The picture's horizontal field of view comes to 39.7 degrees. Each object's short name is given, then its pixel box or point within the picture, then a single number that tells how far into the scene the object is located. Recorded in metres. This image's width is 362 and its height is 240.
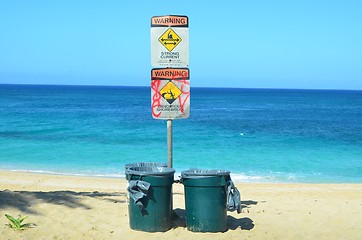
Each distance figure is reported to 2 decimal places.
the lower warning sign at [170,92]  6.96
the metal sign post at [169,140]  7.01
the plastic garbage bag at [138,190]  6.00
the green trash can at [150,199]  6.04
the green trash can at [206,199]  6.11
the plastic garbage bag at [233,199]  6.32
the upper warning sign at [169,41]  6.86
